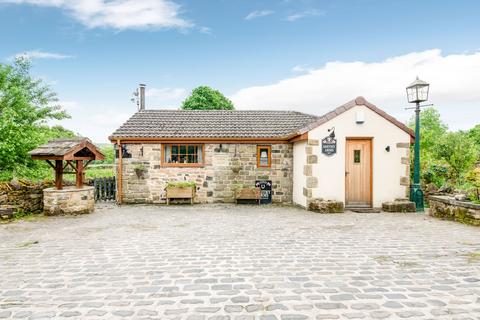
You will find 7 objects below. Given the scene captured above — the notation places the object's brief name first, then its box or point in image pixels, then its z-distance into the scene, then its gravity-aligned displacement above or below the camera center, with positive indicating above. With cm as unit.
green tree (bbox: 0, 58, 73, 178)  1019 +254
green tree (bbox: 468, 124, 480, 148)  3416 +430
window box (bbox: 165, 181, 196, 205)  1103 -109
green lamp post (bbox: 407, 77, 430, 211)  928 +148
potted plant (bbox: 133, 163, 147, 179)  1126 -24
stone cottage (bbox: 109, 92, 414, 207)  966 +35
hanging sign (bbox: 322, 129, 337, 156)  962 +66
